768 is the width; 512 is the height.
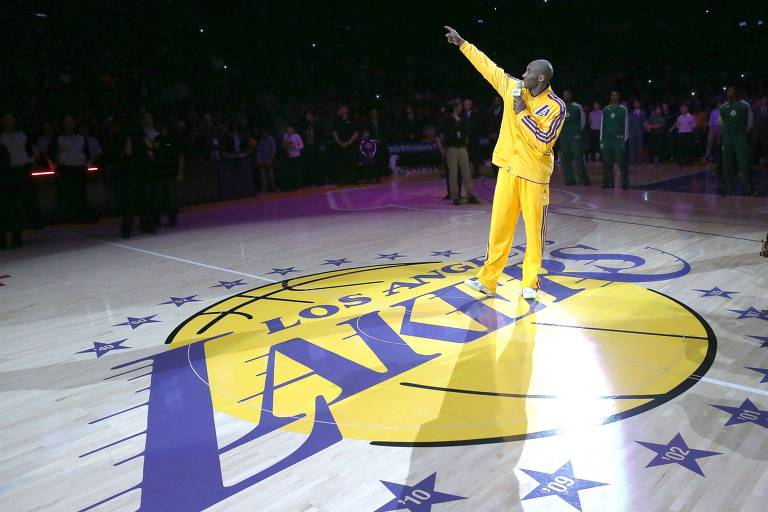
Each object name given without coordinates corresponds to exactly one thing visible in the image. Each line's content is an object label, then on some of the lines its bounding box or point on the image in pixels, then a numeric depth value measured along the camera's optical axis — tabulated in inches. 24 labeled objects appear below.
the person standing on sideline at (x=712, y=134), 570.6
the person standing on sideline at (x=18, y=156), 334.3
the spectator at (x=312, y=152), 539.8
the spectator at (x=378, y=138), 570.9
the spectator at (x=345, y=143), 550.0
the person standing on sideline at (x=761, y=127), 499.8
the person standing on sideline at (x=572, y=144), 458.6
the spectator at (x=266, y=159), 497.7
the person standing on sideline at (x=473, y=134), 385.7
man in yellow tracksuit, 186.7
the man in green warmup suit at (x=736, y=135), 379.6
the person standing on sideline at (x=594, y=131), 594.2
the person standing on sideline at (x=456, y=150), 383.6
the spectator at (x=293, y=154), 519.2
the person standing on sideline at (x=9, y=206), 319.9
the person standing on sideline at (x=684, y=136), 589.0
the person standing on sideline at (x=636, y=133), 581.5
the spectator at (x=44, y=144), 391.2
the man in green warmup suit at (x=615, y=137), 439.8
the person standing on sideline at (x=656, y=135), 622.5
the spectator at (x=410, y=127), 639.8
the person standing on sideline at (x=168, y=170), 352.2
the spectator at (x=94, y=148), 407.5
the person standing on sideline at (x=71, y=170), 377.7
